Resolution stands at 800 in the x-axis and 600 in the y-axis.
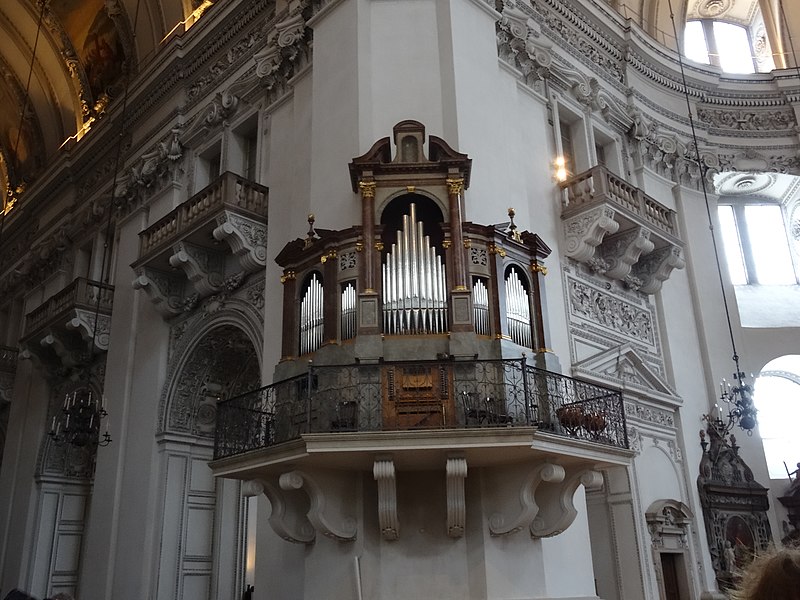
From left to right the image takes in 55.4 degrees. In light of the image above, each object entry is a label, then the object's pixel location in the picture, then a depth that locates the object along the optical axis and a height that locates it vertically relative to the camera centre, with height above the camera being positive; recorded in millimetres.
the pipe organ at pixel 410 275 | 8289 +3232
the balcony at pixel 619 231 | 11750 +5194
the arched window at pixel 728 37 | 18312 +12246
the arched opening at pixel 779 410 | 15852 +3163
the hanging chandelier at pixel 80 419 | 11500 +2441
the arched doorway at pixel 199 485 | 12781 +1655
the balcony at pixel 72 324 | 15242 +5158
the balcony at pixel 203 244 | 11656 +5251
